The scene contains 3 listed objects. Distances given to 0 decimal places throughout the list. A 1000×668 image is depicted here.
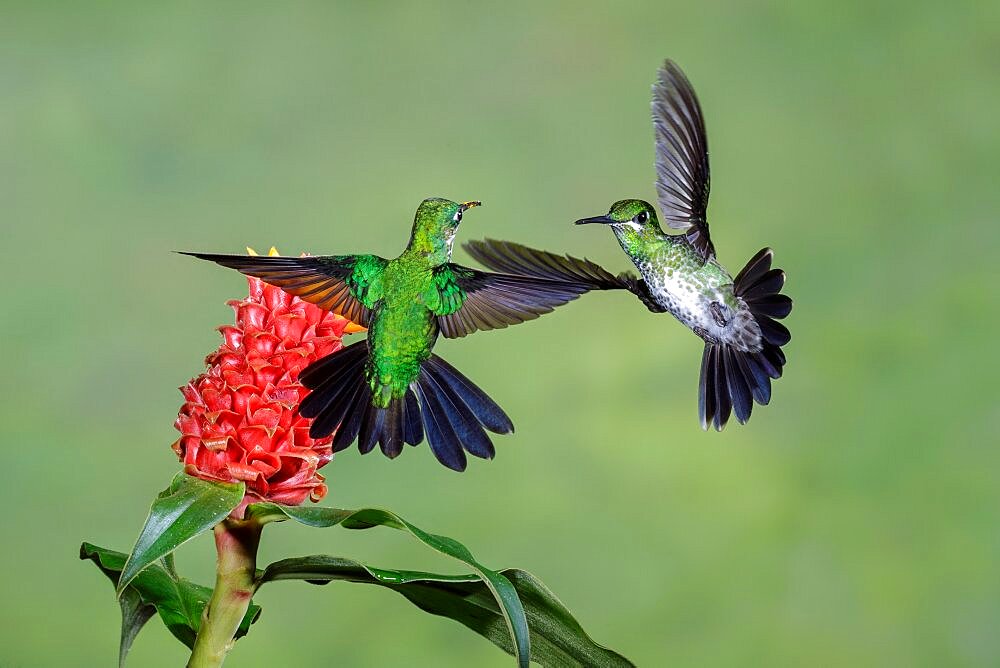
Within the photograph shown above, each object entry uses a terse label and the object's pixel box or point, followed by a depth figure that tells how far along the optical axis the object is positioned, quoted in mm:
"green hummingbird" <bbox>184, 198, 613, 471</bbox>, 4534
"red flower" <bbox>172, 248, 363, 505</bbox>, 4601
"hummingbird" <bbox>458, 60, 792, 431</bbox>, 4543
